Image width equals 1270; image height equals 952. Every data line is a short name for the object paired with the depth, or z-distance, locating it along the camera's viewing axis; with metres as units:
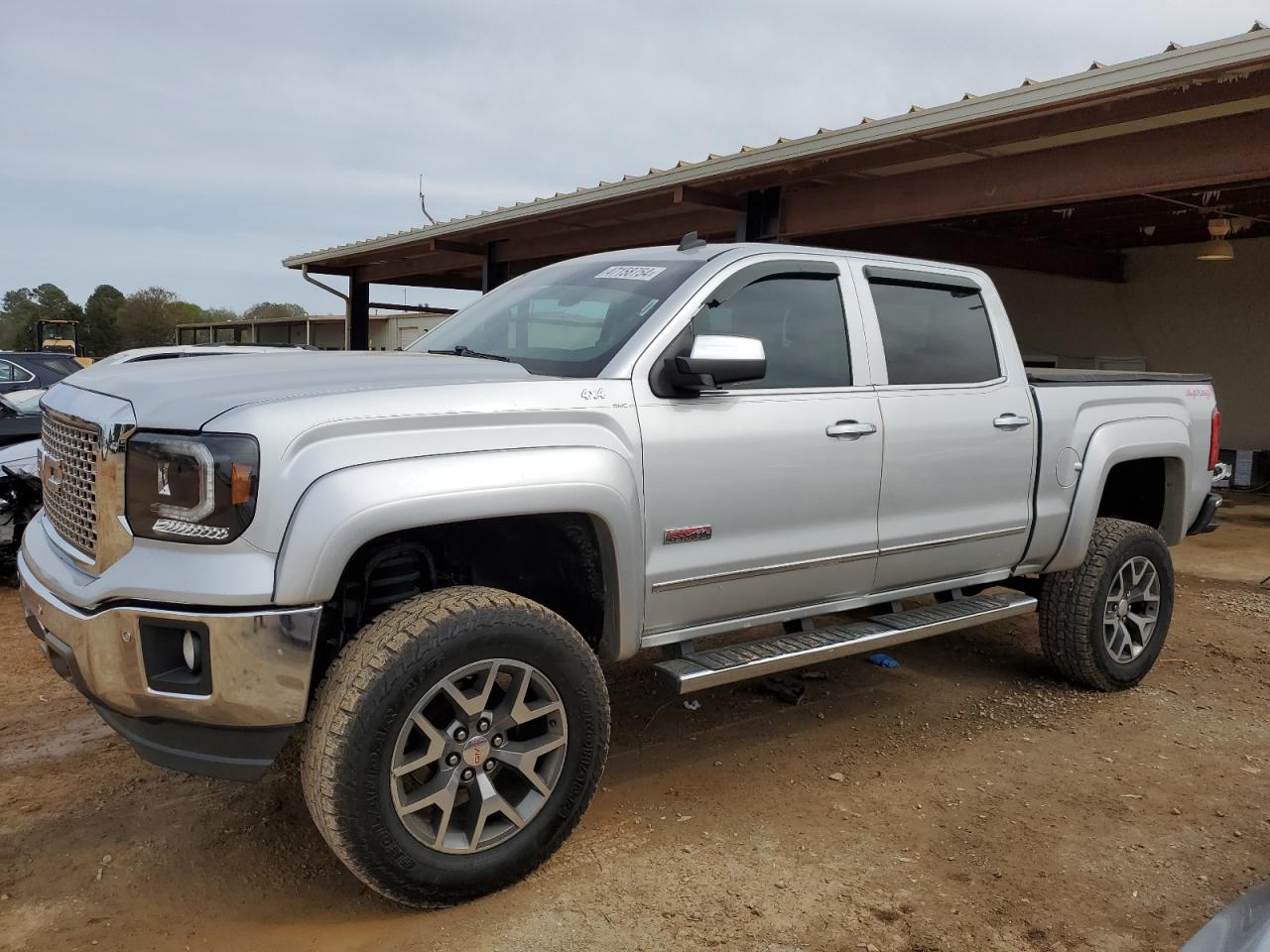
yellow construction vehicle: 34.12
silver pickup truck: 2.60
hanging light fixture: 12.23
